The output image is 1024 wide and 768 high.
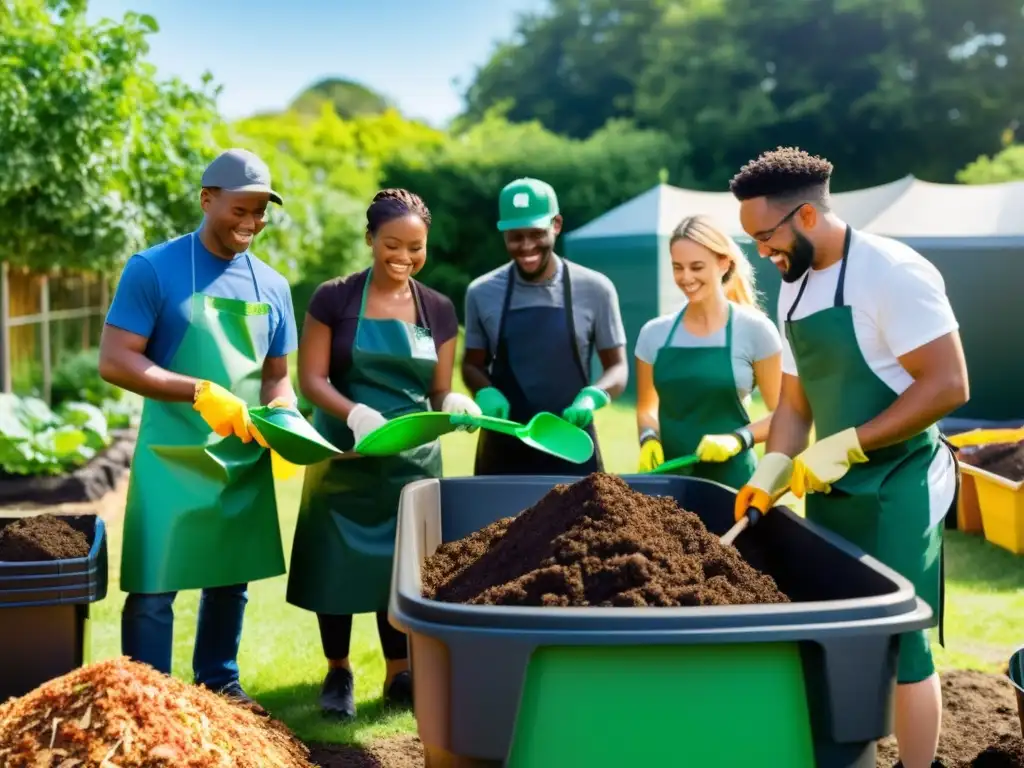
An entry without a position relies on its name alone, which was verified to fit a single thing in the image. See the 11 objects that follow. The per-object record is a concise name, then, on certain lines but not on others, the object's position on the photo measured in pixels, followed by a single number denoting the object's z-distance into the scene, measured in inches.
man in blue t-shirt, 121.6
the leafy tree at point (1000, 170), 716.7
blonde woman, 142.3
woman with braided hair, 138.2
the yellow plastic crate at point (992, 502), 237.8
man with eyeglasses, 100.3
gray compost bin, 62.9
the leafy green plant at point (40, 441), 294.2
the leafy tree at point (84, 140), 294.8
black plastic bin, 114.3
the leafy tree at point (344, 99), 2812.5
